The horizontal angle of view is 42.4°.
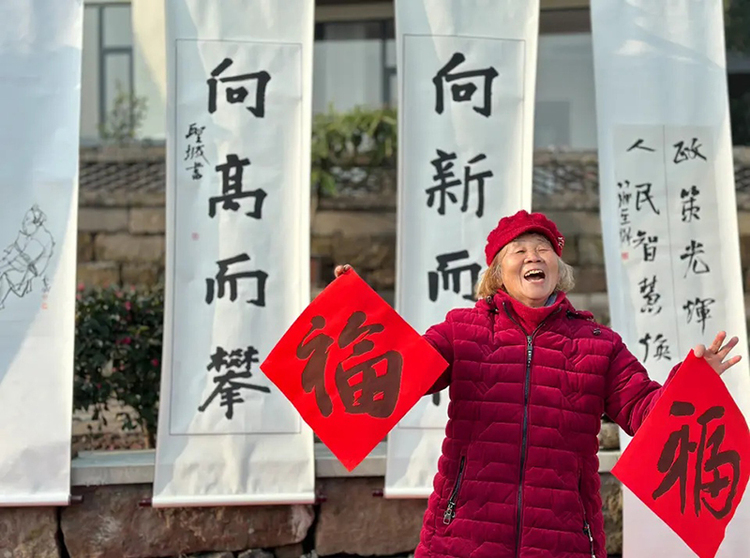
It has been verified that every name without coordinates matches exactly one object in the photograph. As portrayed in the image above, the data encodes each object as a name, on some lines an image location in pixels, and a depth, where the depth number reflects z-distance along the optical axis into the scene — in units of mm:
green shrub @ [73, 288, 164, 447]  5242
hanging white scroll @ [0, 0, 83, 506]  4602
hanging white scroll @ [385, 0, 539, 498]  4824
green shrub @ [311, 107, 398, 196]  9430
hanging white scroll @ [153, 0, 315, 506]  4707
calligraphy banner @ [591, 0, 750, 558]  4879
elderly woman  2910
